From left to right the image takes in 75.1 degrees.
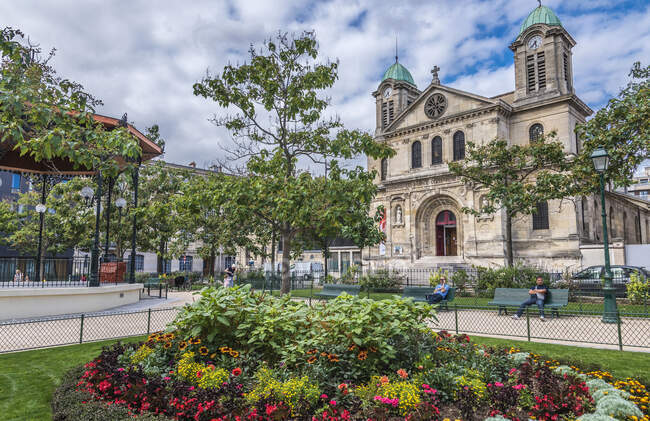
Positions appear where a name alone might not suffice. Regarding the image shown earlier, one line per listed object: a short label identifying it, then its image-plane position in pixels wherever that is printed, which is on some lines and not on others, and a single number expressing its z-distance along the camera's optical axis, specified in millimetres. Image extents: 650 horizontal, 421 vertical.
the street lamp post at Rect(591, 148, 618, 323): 12289
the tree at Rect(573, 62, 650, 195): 15402
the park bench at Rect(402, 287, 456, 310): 16438
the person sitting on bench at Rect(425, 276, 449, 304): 15383
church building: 30938
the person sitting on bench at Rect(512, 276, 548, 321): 13227
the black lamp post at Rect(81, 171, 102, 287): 14742
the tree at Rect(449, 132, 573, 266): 21703
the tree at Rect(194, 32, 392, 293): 12070
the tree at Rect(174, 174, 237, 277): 12156
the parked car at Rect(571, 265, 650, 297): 19016
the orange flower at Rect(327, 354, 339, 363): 5562
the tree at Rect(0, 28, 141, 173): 5266
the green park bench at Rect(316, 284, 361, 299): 17827
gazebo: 14953
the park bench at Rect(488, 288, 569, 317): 13352
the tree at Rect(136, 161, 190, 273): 28391
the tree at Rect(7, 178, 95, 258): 27359
